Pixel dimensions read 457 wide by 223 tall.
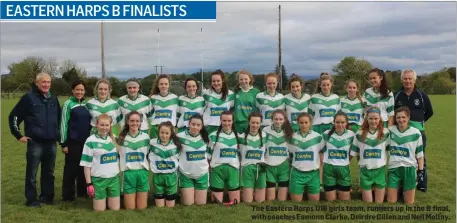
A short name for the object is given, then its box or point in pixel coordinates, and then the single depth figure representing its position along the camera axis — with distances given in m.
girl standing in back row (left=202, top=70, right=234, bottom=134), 6.09
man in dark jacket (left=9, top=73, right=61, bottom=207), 5.48
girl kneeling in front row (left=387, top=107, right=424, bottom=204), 5.60
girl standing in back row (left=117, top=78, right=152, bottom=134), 5.92
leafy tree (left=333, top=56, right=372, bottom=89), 51.09
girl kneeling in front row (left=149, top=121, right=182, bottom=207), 5.47
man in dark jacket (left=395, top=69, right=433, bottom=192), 6.09
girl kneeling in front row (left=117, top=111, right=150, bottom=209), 5.41
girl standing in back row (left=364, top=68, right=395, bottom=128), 6.01
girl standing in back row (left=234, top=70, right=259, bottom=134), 6.15
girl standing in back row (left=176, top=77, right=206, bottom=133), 6.04
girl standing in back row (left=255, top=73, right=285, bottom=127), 6.05
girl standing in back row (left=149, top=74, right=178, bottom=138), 6.01
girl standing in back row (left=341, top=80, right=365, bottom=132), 6.06
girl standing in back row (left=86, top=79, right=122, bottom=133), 5.81
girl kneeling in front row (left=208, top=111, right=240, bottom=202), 5.60
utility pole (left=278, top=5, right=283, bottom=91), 25.52
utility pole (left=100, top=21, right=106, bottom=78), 24.19
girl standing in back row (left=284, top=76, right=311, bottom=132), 6.10
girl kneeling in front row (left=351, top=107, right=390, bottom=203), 5.58
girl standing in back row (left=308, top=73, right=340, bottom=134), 6.08
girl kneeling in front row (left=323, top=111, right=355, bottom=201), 5.64
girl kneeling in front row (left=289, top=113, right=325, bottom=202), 5.63
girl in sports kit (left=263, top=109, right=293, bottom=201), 5.68
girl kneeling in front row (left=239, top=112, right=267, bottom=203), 5.65
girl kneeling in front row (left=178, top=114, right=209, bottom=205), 5.54
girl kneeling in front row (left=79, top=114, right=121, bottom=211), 5.33
